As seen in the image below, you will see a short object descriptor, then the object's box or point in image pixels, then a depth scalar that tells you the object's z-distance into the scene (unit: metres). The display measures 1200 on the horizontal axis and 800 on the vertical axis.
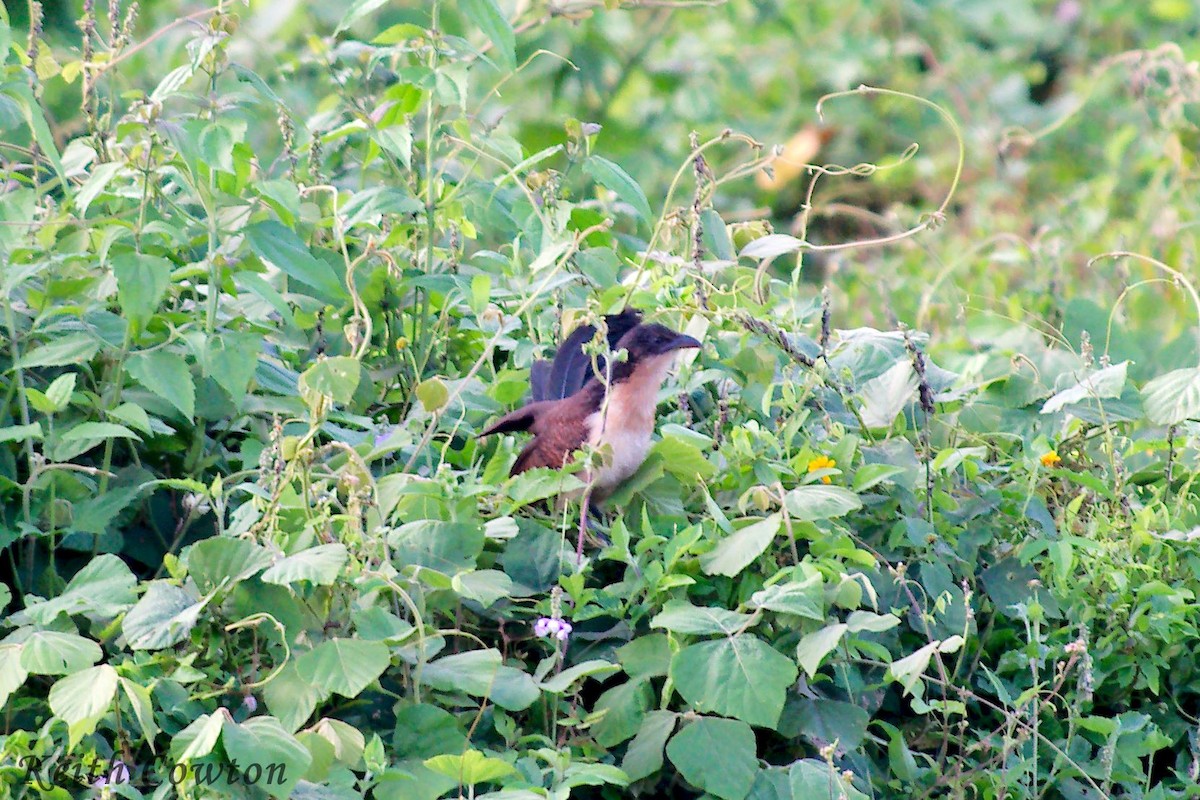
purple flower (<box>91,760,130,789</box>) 4.18
